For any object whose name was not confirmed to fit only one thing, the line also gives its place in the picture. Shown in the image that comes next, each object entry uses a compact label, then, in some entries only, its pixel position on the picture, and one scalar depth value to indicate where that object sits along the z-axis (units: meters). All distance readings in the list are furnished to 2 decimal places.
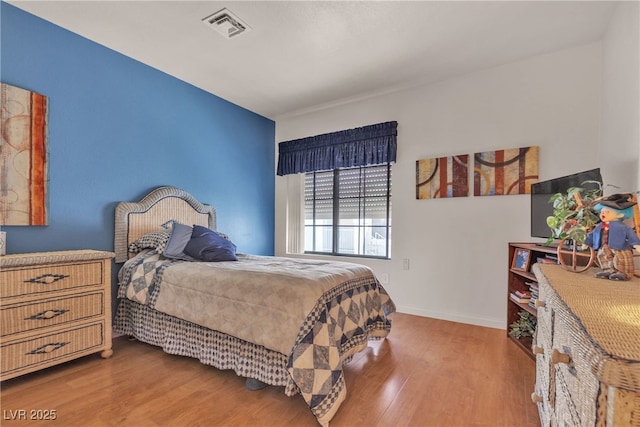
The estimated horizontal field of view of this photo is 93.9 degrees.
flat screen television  1.91
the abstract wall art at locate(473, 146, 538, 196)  2.72
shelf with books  2.24
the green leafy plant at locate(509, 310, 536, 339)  2.42
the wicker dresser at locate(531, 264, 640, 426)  0.47
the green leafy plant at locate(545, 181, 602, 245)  1.33
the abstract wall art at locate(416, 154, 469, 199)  3.03
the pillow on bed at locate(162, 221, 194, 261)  2.51
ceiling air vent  2.16
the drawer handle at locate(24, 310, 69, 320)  1.84
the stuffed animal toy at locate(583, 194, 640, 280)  1.14
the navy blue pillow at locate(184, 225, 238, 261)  2.54
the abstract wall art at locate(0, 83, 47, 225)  2.03
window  3.63
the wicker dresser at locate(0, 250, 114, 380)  1.75
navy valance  3.45
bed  1.58
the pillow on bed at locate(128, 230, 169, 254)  2.56
